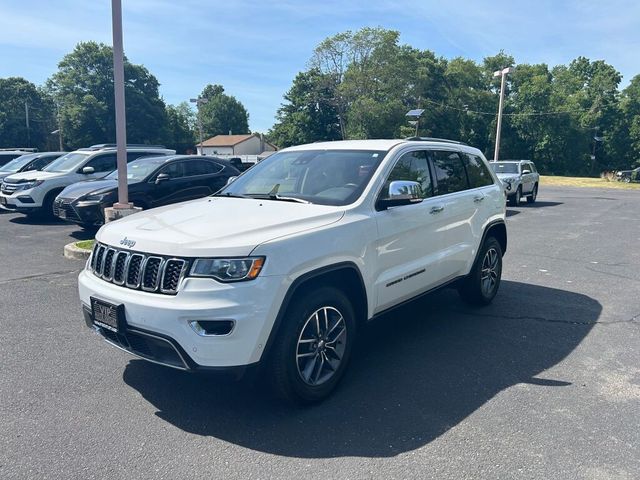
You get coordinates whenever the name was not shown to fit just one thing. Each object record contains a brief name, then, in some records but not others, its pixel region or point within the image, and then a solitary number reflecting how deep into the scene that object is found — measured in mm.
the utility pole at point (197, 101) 33434
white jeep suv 3158
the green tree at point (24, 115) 60938
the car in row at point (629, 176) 43594
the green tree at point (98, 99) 57625
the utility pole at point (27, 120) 60494
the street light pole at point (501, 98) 26047
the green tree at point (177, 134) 65044
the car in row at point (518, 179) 18750
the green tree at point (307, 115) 64125
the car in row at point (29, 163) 16188
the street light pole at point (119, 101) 8234
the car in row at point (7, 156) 20109
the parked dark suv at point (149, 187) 10086
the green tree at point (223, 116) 106938
